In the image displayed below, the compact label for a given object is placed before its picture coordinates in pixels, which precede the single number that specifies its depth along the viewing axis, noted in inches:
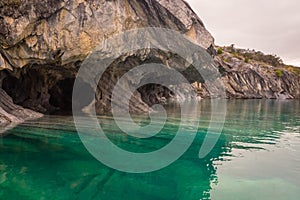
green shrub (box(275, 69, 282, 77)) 4210.1
